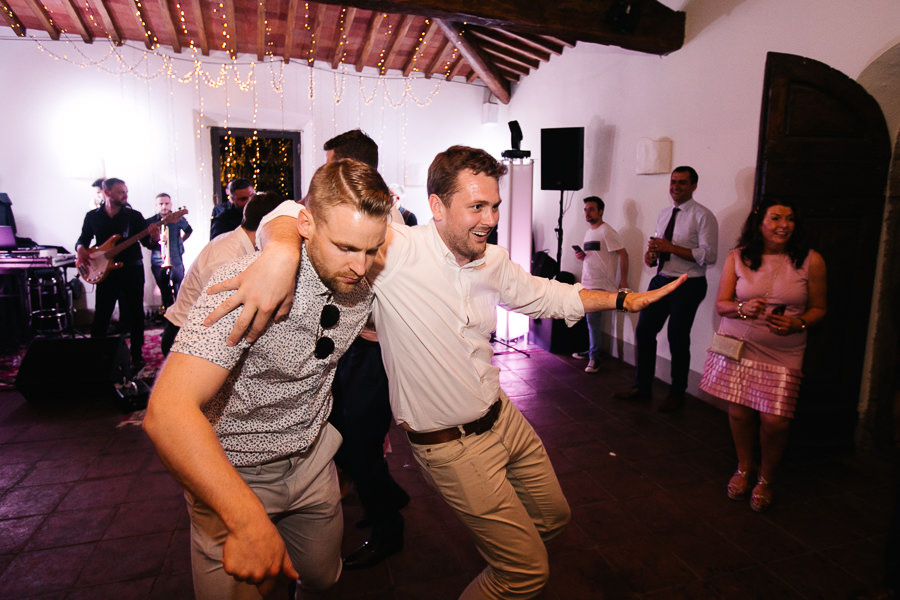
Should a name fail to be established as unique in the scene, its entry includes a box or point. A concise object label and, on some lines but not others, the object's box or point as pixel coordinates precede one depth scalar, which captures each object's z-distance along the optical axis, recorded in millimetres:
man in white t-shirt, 5445
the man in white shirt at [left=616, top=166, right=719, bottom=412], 4273
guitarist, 5355
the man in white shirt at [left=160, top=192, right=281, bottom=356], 2725
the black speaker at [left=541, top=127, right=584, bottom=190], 6277
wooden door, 3295
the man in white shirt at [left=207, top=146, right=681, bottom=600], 1703
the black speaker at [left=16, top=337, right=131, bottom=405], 4426
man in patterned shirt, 1012
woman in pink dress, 2893
